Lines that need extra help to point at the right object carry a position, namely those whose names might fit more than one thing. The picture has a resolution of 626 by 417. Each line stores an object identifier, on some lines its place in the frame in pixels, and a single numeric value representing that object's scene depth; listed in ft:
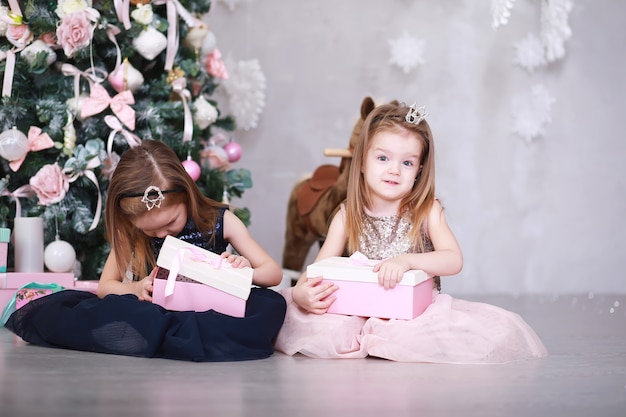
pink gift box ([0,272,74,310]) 9.75
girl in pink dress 7.59
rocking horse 12.20
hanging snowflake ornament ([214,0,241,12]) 14.76
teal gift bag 9.29
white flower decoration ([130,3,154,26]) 10.48
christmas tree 10.17
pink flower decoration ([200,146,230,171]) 11.32
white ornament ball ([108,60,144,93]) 10.41
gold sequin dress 7.50
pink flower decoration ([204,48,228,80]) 11.62
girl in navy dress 7.38
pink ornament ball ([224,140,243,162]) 11.80
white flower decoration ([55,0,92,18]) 10.04
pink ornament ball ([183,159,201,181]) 10.48
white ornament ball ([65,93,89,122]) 10.32
